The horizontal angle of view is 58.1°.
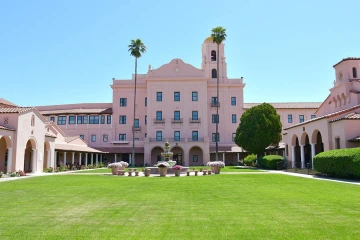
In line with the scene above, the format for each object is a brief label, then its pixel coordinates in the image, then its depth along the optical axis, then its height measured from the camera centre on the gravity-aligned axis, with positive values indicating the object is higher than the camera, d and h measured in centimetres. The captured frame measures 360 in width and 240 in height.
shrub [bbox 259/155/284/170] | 3881 -94
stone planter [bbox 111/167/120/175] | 3023 -161
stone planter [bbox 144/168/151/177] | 2791 -158
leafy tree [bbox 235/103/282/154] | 4381 +326
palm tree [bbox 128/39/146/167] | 5675 +1843
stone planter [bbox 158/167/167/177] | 2779 -149
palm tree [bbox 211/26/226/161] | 5462 +1998
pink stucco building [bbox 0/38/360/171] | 5891 +714
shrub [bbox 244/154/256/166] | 4856 -103
